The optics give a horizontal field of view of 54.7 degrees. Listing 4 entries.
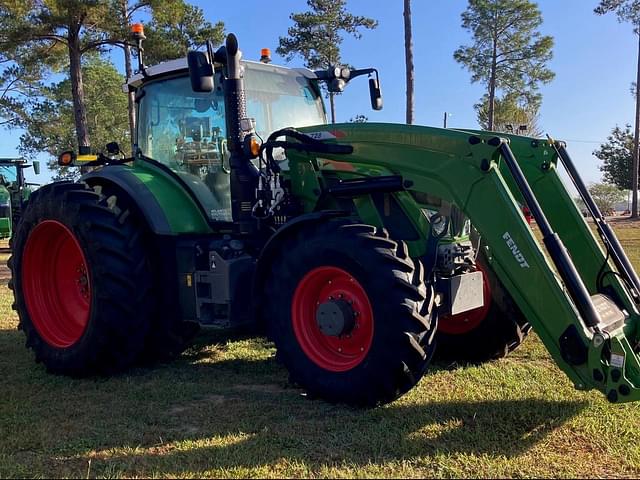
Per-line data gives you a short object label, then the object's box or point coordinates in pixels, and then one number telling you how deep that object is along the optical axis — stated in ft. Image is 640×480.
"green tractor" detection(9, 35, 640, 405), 11.84
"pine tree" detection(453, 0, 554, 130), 99.14
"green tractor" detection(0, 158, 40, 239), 56.85
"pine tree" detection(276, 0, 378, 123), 81.66
